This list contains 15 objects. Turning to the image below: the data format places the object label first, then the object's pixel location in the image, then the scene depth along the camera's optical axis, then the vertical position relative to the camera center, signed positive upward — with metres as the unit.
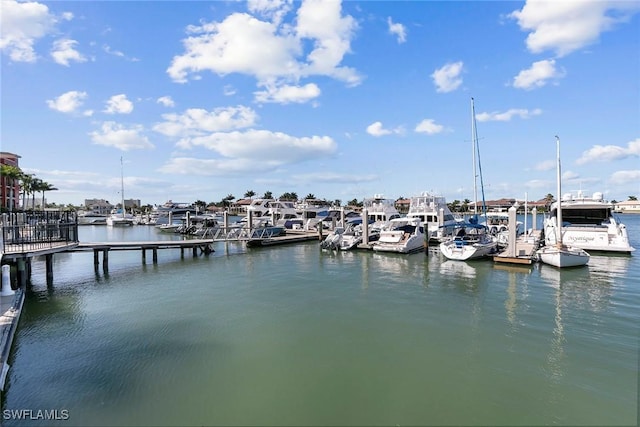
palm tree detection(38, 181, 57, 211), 71.25 +5.78
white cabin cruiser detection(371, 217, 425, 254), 30.36 -3.21
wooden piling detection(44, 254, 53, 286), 19.64 -3.22
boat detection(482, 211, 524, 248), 30.97 -2.97
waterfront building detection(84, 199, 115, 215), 132.05 +1.99
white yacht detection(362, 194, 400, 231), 45.17 -0.56
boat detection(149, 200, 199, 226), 73.31 -0.43
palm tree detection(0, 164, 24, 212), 56.22 +7.26
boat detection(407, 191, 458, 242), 36.19 -1.09
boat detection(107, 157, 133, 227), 77.66 -1.97
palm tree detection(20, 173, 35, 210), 65.68 +6.31
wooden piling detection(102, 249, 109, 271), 24.00 -3.46
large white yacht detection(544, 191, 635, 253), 28.61 -2.32
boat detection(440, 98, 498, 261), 25.98 -3.36
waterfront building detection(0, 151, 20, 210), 63.62 +6.04
